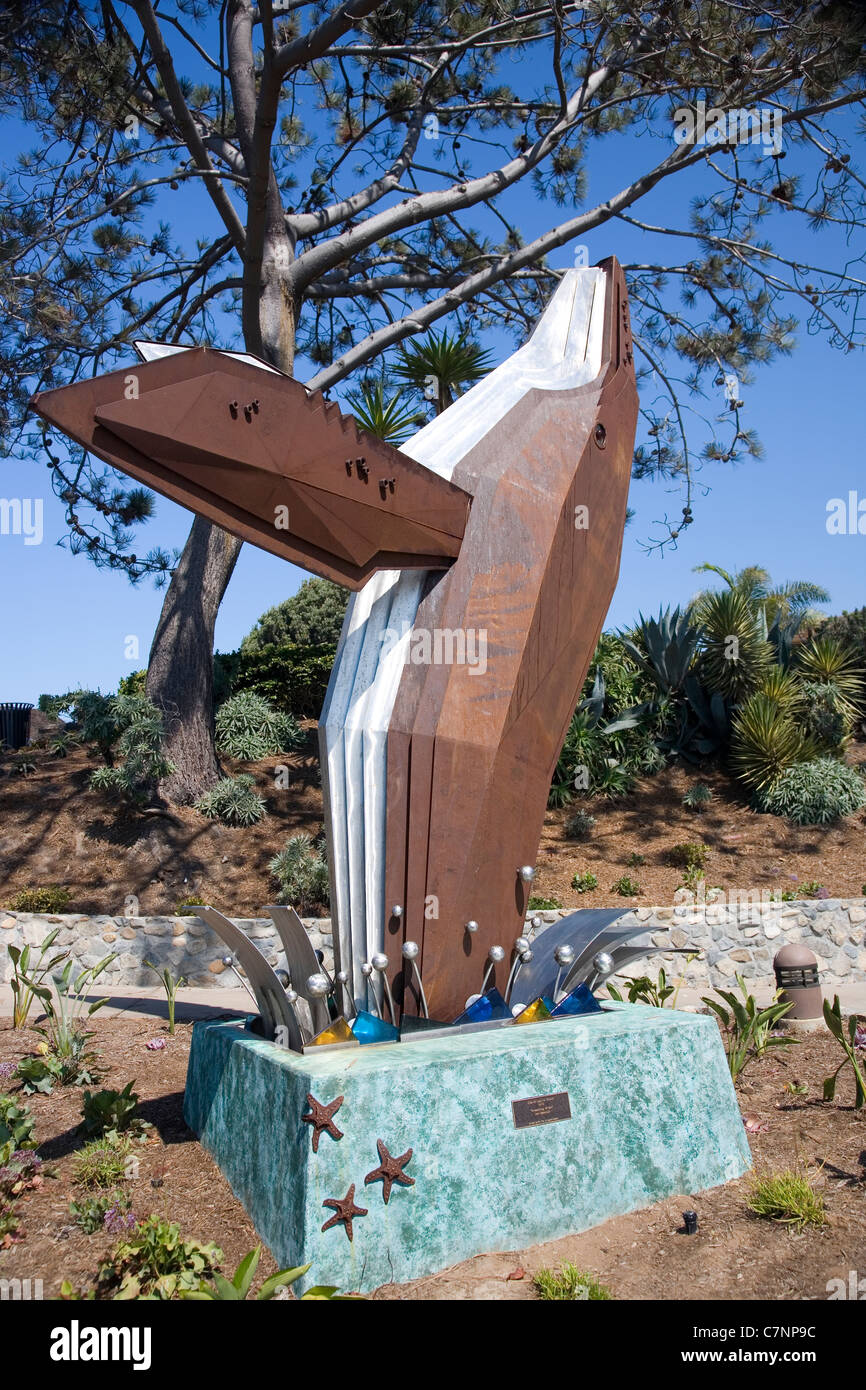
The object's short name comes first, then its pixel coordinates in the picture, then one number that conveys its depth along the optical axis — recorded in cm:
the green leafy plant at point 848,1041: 441
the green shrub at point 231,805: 1138
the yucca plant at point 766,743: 1225
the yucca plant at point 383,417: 1163
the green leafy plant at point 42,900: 912
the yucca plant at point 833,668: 1384
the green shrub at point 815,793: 1166
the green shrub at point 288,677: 1466
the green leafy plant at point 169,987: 624
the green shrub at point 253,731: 1348
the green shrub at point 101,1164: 385
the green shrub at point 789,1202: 347
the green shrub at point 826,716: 1287
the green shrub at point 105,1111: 422
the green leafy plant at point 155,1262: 305
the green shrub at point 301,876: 959
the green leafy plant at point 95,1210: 347
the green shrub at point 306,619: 1645
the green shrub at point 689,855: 1069
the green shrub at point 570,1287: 305
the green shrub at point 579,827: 1175
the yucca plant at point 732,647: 1315
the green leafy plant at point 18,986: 619
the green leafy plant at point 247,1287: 277
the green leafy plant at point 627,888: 995
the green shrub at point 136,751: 1066
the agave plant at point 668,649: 1343
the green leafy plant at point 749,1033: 507
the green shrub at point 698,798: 1230
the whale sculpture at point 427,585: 348
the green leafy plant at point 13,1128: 386
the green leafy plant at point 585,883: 1016
